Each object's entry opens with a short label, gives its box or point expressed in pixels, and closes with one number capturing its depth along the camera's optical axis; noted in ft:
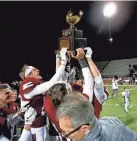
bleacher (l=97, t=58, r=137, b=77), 120.37
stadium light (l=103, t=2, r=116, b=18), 91.57
